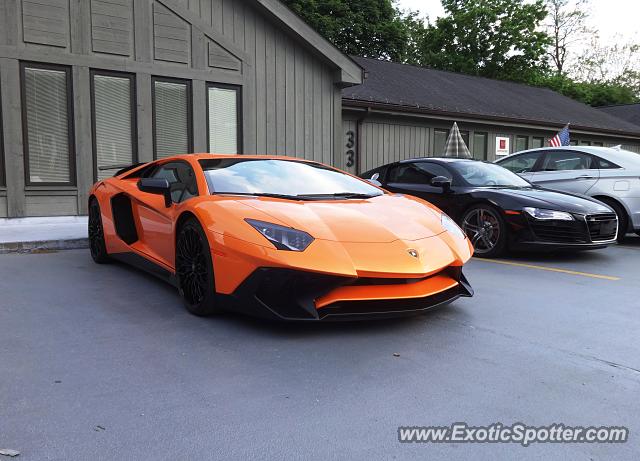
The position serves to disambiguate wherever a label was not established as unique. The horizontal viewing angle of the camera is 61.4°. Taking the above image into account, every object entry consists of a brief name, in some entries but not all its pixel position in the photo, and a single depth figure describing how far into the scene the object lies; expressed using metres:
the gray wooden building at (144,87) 8.39
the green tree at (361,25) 28.86
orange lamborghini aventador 3.14
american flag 15.93
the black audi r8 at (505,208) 5.96
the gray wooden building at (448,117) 13.71
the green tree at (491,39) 34.56
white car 7.65
